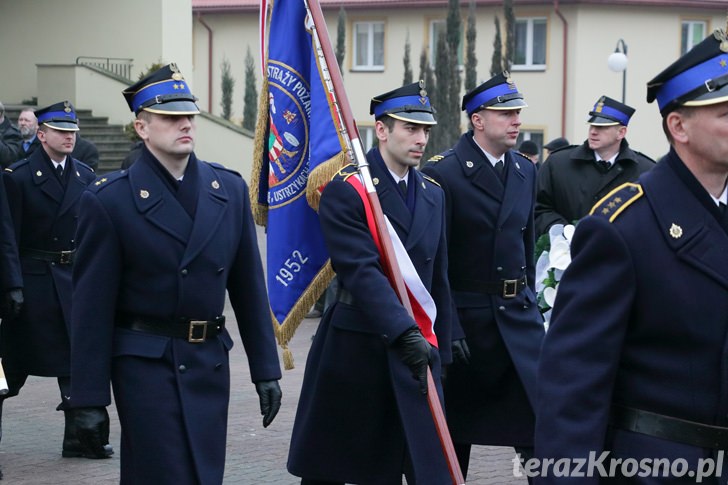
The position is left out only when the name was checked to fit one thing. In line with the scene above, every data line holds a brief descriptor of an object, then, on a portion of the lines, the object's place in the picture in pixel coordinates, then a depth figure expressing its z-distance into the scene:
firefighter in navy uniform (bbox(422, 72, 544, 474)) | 10.23
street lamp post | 40.42
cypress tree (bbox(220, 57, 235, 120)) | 62.16
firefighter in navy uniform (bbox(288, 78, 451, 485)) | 8.53
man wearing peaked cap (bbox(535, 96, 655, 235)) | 12.28
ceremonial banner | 9.90
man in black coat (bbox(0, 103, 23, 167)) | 19.20
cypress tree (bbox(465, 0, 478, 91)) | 55.04
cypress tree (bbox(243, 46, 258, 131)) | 61.01
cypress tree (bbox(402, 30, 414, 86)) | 57.10
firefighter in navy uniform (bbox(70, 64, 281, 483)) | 7.56
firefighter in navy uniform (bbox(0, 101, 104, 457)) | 12.42
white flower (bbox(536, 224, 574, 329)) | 11.50
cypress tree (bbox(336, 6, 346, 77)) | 58.07
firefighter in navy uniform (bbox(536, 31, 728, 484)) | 5.13
